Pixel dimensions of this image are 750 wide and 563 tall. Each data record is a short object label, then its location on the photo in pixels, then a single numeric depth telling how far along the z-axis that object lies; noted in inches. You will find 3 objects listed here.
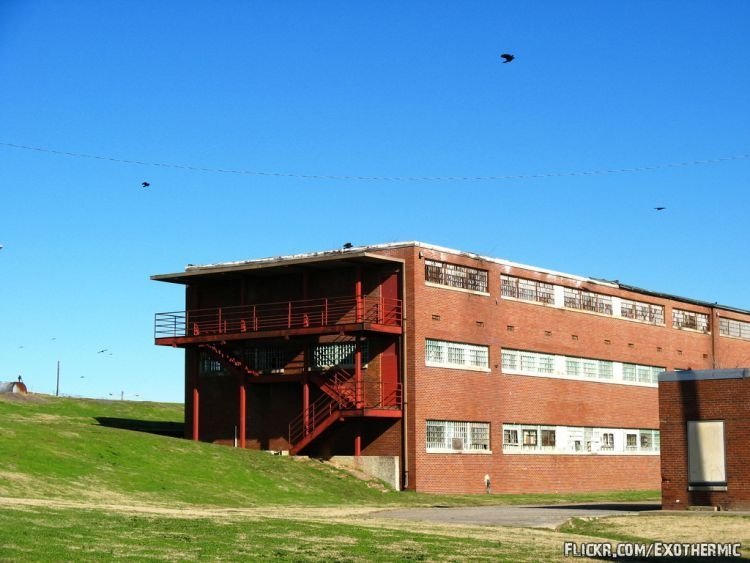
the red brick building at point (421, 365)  2033.7
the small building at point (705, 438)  1411.2
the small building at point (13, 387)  3331.7
